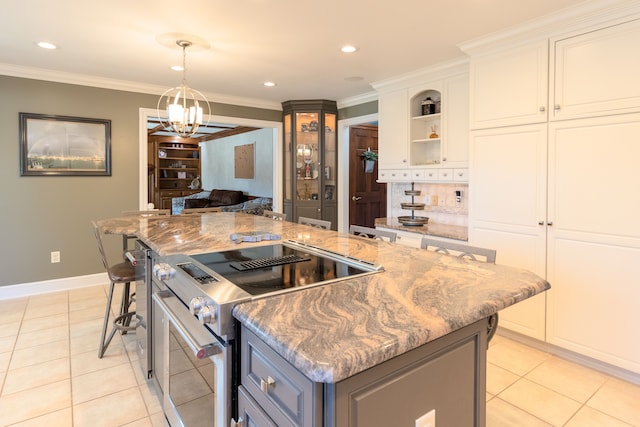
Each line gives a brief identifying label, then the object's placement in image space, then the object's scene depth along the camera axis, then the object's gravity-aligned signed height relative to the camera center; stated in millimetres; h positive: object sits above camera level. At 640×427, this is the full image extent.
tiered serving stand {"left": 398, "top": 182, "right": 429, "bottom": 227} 3879 -178
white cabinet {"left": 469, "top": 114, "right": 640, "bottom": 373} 2312 -158
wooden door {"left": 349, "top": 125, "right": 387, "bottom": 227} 5984 +265
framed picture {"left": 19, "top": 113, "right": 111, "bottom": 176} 3967 +630
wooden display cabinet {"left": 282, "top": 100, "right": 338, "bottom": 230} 5465 +605
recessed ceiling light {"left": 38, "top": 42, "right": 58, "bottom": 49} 3156 +1366
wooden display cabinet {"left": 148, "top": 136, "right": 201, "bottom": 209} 10117 +984
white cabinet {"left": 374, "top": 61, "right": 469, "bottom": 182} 3578 +820
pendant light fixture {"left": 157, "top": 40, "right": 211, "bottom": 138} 3023 +716
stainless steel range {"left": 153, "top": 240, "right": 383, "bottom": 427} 1177 -348
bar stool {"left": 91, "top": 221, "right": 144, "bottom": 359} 2576 -584
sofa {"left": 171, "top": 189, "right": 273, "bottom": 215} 6586 -22
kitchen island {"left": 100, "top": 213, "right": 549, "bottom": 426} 865 -341
